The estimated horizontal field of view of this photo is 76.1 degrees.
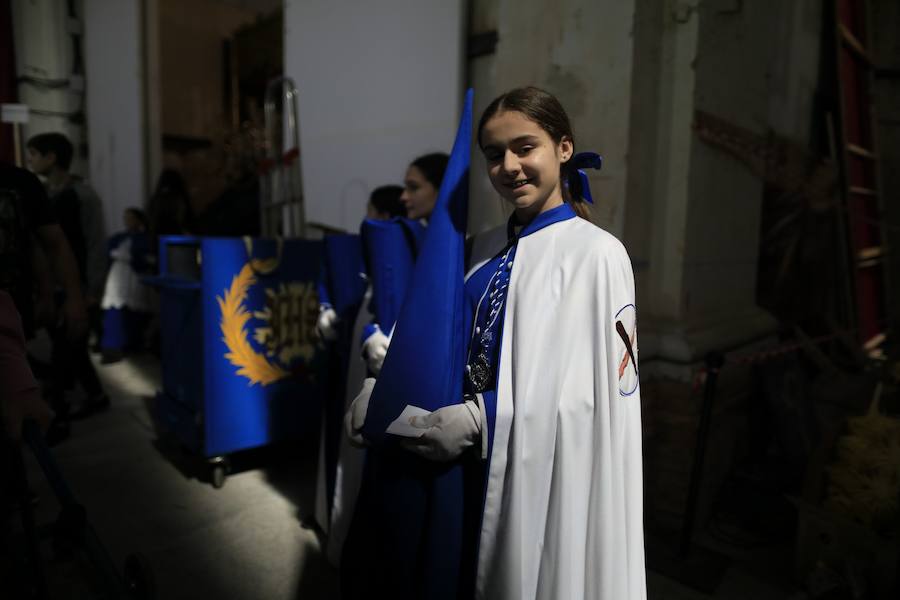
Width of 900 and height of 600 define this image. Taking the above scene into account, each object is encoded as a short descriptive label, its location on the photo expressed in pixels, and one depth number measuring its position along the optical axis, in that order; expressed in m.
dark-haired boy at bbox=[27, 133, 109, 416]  1.90
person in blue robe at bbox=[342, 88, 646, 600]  1.06
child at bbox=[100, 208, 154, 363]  4.98
